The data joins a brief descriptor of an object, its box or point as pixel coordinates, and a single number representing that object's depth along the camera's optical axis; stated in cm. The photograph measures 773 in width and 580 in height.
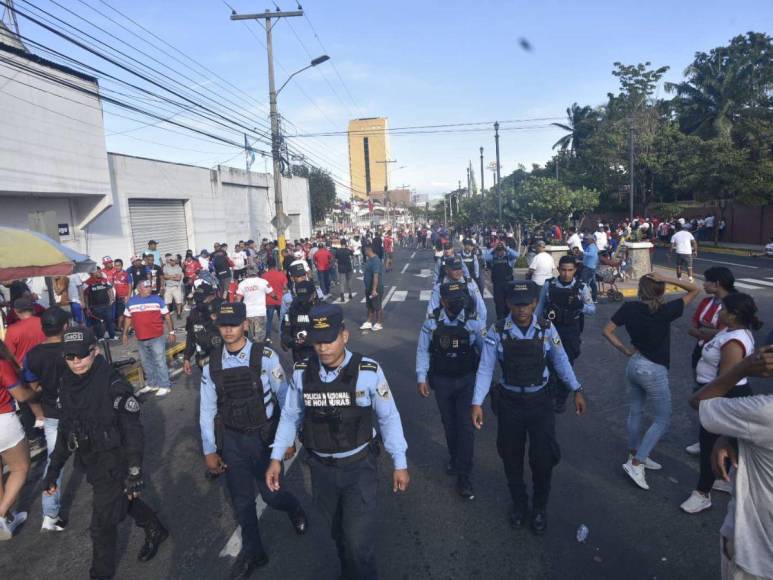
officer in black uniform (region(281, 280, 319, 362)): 644
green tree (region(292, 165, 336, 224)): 4725
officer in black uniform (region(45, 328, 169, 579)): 354
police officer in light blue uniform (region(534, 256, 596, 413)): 616
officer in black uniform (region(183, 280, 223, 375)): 651
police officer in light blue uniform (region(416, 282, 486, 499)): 455
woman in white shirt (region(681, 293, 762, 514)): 348
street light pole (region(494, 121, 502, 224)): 2958
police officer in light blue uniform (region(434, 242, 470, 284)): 768
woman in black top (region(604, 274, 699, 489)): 445
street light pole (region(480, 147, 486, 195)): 4121
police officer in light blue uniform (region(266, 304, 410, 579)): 309
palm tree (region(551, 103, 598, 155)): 5644
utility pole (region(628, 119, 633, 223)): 2842
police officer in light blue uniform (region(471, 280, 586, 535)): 395
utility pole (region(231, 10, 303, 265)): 1902
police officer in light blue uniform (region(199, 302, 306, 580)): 366
